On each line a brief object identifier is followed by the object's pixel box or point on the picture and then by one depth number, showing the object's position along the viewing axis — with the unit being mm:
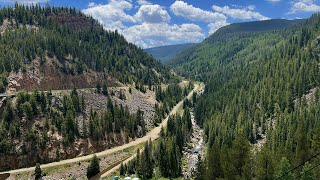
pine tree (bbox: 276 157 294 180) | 53207
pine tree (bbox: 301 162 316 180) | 53845
